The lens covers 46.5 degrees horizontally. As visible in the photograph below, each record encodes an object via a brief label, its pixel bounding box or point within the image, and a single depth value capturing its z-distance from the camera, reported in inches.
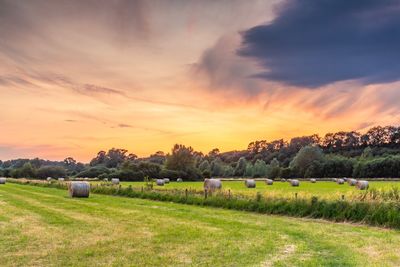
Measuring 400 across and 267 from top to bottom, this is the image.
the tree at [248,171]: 5223.4
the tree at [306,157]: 4499.3
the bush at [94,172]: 4448.8
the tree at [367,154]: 4958.9
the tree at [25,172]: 4781.0
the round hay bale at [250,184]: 2295.2
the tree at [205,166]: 5332.7
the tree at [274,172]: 4249.5
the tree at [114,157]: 6382.9
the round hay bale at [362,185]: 1928.8
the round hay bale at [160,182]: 2689.0
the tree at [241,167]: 5677.2
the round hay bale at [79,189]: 1519.4
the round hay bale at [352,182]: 2502.6
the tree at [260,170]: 4990.7
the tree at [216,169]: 5536.4
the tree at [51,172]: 4662.9
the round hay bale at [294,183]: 2564.5
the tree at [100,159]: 6803.2
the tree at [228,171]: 5526.1
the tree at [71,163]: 6881.9
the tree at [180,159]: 4323.3
